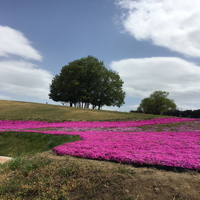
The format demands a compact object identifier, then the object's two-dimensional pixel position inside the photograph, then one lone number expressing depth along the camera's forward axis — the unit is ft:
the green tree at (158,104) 212.02
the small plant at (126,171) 16.12
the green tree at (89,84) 159.63
